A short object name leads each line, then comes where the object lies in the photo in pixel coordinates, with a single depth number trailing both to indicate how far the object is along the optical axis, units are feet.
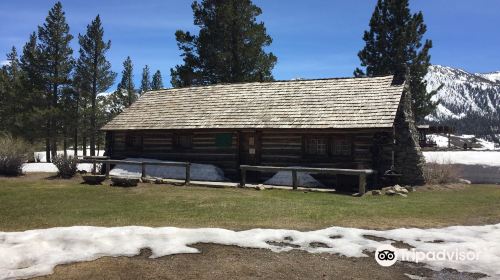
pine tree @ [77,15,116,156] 135.85
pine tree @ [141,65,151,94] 201.46
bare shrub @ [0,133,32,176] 68.44
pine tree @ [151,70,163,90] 202.28
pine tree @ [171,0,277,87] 108.27
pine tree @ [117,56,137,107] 173.76
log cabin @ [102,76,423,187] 56.85
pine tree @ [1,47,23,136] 120.47
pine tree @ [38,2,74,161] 119.03
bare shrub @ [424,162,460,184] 61.36
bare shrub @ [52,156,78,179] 65.16
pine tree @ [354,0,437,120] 97.30
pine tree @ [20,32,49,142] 117.29
